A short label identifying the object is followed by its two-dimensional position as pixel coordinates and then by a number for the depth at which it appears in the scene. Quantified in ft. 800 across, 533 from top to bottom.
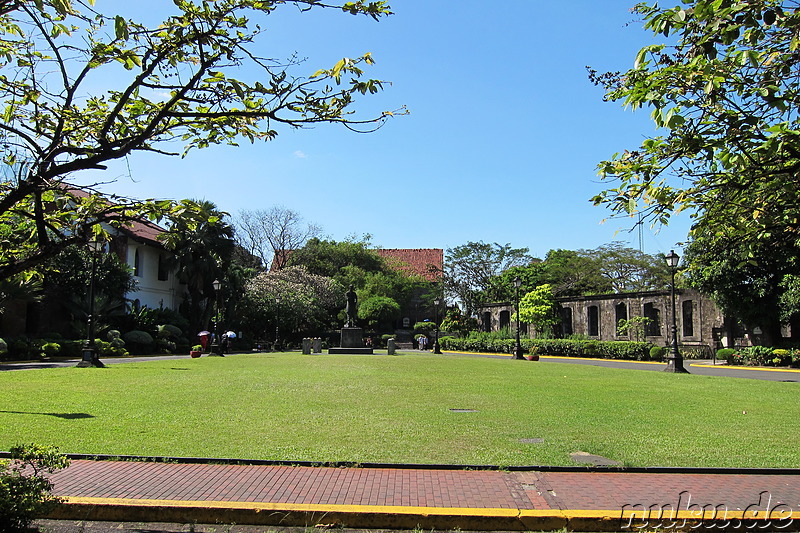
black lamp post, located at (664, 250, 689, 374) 68.44
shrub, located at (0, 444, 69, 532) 13.62
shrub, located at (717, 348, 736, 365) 95.66
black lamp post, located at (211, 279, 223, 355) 133.24
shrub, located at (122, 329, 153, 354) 101.76
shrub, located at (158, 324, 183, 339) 111.45
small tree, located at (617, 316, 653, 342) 121.70
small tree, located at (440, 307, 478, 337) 169.29
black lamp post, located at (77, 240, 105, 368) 65.16
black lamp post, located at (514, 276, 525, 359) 104.88
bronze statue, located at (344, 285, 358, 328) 120.67
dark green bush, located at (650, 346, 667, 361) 105.09
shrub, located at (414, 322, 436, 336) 188.75
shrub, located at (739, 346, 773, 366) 90.68
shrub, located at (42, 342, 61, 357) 82.85
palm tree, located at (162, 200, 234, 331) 129.29
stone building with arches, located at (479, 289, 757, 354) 110.73
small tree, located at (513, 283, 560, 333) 139.85
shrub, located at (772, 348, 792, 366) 88.12
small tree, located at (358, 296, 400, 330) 180.04
